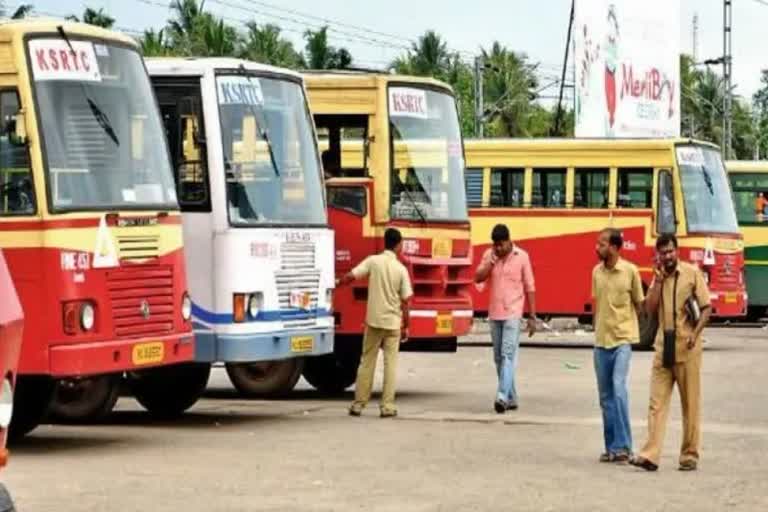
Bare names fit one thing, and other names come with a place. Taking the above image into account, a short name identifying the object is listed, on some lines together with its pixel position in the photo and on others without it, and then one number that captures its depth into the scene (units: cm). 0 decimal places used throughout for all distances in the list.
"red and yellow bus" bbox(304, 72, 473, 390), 2350
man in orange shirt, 2186
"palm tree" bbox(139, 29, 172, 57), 6372
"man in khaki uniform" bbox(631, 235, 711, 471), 1634
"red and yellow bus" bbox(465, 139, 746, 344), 3503
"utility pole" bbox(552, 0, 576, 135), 4478
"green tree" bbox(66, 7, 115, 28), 6360
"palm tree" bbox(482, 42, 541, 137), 9888
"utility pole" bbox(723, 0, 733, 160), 7538
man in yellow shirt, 1694
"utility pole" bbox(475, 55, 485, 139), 6644
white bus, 1961
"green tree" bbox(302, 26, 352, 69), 7400
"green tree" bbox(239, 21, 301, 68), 7494
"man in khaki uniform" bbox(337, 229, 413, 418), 2098
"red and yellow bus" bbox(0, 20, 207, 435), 1656
